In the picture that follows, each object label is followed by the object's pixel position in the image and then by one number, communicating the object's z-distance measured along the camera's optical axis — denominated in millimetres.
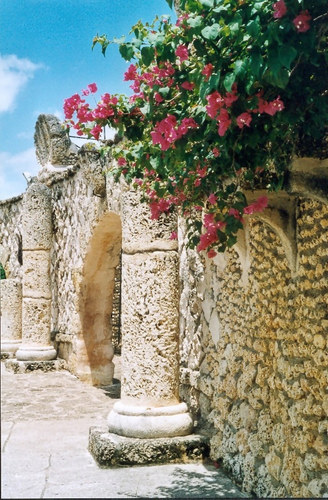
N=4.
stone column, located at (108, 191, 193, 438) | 4652
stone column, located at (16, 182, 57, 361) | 9836
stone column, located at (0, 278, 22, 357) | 11109
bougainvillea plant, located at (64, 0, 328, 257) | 2094
